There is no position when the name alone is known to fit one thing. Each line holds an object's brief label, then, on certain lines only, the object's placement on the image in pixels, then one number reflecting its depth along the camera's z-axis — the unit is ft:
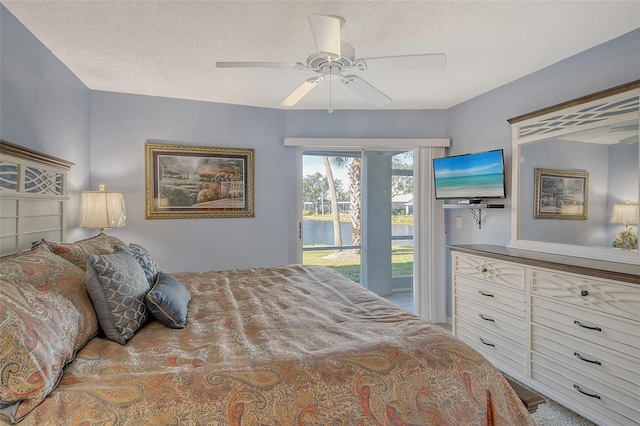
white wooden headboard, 6.01
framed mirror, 7.23
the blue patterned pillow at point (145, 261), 6.07
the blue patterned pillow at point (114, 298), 4.60
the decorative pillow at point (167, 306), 5.09
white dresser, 6.22
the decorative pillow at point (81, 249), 5.68
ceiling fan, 5.61
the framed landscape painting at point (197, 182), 11.68
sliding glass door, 13.42
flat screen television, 10.41
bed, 3.29
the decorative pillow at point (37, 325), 3.13
